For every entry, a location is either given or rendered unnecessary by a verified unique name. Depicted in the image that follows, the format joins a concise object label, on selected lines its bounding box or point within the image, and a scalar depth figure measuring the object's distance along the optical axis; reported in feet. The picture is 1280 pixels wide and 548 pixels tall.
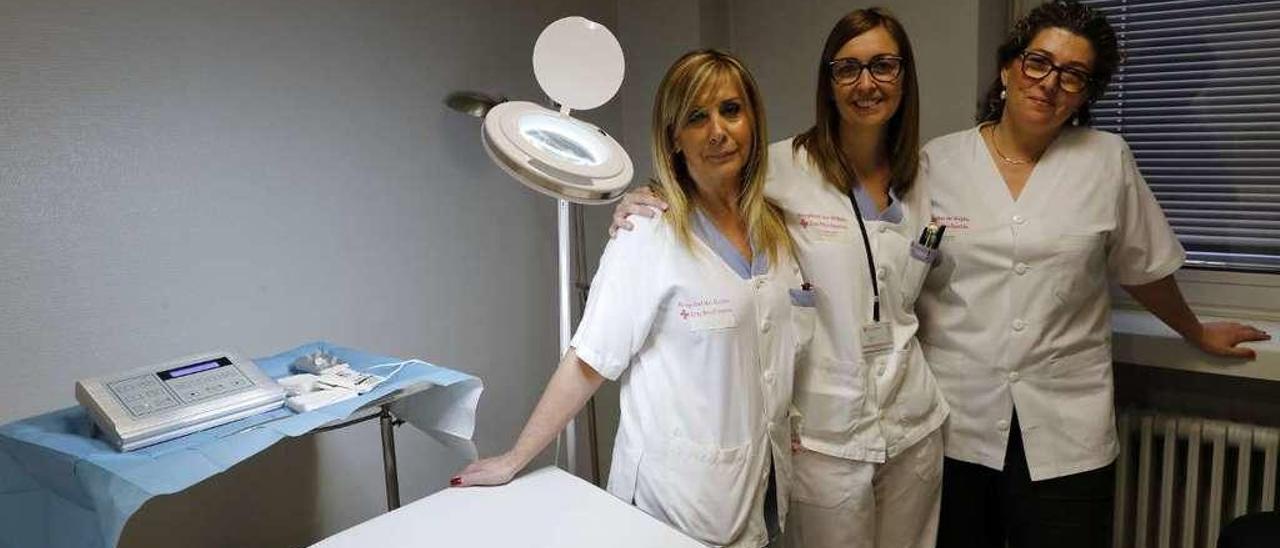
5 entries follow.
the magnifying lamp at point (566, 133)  3.97
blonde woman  4.53
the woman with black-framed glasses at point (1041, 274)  5.19
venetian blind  6.64
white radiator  6.34
